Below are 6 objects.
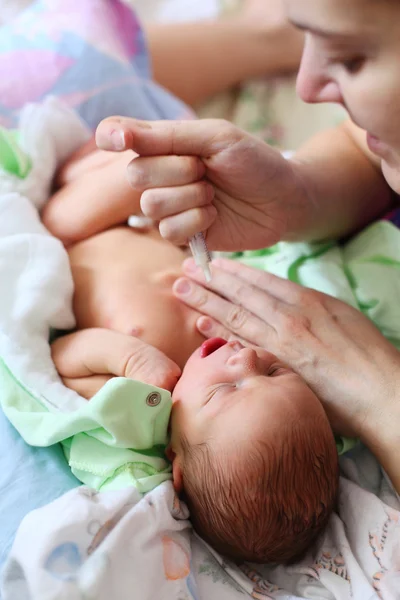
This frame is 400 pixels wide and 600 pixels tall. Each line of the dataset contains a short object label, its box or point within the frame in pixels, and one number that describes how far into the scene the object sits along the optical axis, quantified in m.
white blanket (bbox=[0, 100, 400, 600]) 0.81
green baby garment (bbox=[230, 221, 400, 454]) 1.21
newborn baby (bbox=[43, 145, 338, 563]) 0.89
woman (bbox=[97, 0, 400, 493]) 0.79
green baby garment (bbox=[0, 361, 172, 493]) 0.94
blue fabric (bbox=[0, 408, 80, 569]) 0.90
